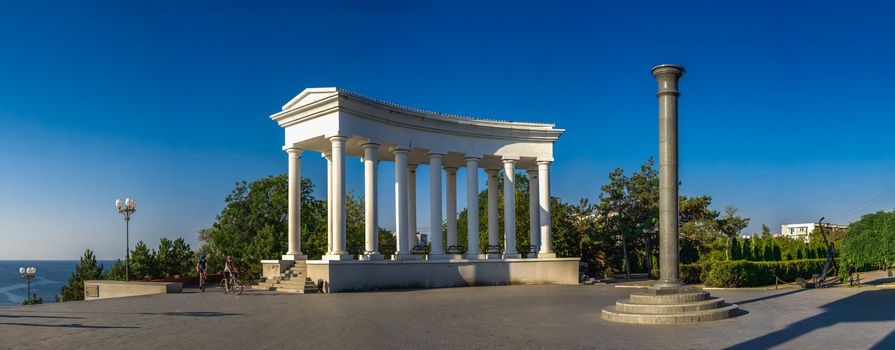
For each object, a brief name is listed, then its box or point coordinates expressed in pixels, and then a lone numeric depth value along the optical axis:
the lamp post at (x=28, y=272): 49.69
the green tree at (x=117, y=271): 41.97
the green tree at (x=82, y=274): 45.64
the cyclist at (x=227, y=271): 29.20
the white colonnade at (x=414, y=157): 32.22
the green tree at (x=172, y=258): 43.03
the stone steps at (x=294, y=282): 30.49
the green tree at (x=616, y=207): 54.09
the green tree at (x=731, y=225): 54.72
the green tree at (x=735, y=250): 44.96
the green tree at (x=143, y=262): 42.06
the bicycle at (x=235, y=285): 29.45
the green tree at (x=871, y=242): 33.53
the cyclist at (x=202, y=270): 31.00
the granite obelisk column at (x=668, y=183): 22.72
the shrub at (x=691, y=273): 41.22
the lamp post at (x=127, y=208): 39.19
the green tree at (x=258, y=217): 52.34
